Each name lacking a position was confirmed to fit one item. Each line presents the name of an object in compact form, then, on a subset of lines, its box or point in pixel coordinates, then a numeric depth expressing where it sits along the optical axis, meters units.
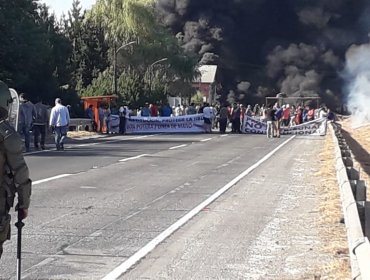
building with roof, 100.31
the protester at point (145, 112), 50.59
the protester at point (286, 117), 53.41
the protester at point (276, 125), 43.22
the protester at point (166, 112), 51.53
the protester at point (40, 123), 28.73
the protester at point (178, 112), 55.72
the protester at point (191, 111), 51.85
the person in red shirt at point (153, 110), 52.29
